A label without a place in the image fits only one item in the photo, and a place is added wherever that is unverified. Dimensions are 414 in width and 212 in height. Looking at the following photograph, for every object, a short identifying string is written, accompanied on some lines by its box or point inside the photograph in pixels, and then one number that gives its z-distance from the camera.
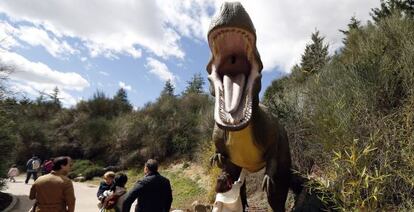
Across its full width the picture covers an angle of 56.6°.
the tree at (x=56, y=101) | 31.08
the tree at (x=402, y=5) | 15.19
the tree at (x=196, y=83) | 52.18
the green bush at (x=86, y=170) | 19.36
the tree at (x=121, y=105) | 29.17
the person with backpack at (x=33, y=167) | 14.79
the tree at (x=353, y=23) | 22.14
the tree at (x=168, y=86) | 58.59
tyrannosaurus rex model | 3.00
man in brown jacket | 3.87
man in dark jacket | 3.82
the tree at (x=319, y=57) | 9.59
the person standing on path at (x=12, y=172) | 14.21
